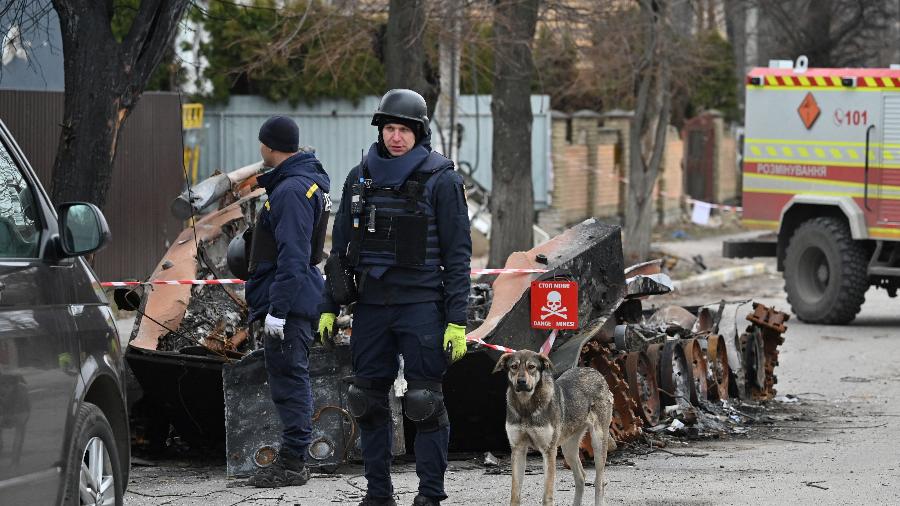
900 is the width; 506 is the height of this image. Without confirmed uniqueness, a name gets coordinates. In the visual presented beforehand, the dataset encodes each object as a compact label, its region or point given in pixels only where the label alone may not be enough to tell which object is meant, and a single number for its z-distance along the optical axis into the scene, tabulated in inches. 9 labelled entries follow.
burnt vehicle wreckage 605.6
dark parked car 345.4
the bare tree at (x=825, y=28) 1987.0
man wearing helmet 486.0
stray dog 507.8
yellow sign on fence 1594.5
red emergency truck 1181.7
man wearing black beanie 548.7
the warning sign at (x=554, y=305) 631.8
